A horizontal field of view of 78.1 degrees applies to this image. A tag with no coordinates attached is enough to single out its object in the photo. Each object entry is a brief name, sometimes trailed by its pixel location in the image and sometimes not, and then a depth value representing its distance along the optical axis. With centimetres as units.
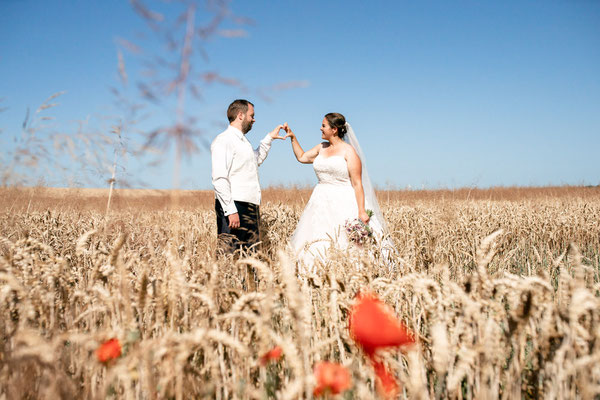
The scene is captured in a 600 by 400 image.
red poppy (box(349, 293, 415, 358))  102
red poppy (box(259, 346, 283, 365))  109
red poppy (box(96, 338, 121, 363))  113
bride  518
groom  436
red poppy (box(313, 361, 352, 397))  88
